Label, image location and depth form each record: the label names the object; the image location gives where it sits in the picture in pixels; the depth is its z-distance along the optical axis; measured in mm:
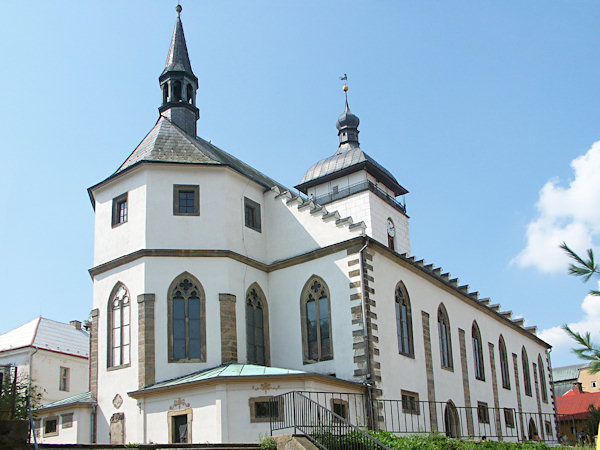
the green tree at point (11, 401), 16719
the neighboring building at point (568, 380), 82625
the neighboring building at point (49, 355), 43656
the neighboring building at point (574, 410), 62375
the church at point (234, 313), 24641
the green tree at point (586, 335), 10523
